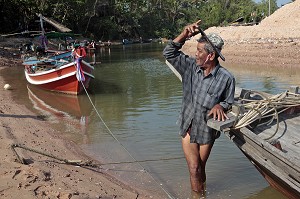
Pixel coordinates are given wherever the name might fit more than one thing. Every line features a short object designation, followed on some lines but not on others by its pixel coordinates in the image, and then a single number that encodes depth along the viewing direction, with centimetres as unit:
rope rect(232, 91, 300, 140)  412
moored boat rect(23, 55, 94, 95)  1363
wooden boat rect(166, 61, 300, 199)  368
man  397
